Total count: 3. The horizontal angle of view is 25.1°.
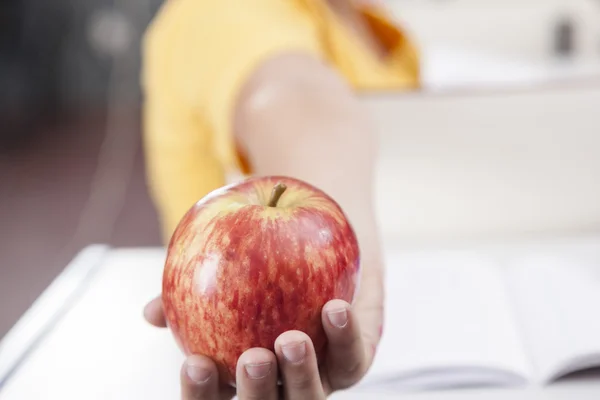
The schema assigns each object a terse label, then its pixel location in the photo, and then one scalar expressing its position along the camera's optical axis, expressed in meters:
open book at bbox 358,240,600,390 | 0.61
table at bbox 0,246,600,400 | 0.60
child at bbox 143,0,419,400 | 0.49
